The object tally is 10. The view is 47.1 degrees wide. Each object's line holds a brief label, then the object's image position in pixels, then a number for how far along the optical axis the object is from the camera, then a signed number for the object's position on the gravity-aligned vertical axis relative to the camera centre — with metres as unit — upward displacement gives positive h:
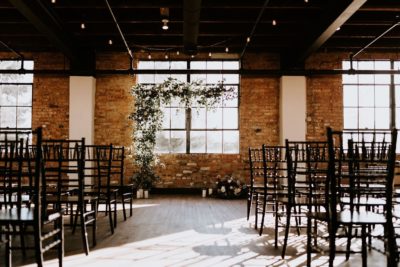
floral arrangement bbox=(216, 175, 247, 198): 10.68 -1.01
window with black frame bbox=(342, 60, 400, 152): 11.68 +1.18
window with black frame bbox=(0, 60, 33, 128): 11.48 +1.07
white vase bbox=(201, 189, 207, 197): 10.98 -1.16
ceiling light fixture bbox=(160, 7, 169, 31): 8.02 +2.29
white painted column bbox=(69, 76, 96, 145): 11.17 +0.91
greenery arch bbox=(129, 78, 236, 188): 10.73 +0.96
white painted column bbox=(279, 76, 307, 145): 11.27 +0.92
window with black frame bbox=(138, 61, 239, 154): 11.62 +0.52
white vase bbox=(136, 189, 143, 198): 10.63 -1.14
